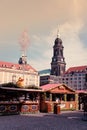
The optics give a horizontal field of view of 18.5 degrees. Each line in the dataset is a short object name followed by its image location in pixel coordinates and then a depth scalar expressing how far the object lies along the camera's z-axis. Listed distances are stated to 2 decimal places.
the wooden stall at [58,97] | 31.37
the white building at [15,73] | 122.94
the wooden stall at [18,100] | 25.75
